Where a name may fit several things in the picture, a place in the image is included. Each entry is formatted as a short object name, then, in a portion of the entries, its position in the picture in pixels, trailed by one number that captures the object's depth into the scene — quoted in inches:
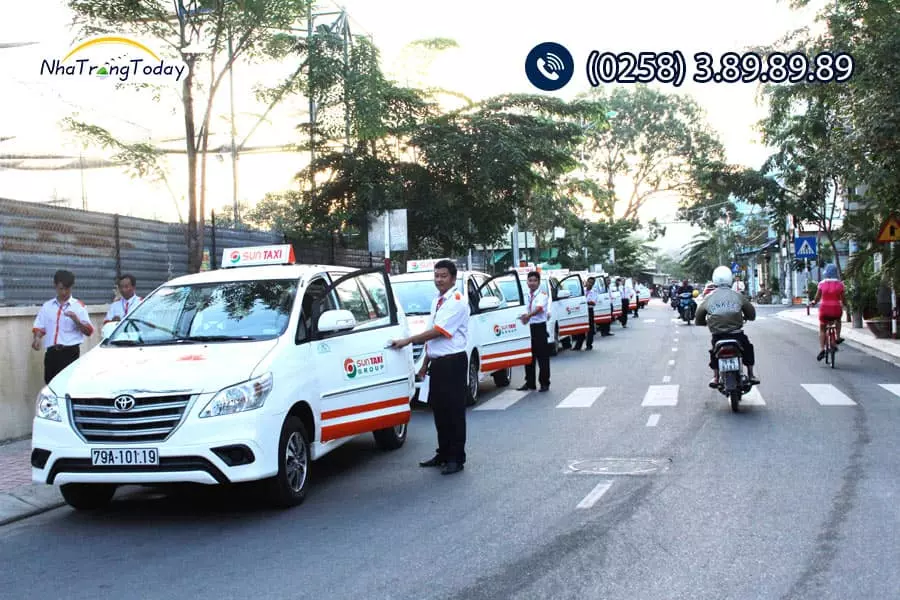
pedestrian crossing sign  1330.0
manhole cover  343.6
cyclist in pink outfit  714.2
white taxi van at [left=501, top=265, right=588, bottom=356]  917.2
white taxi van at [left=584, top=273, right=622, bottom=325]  1150.2
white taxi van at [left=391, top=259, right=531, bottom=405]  561.0
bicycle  729.0
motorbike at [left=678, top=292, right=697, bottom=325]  1450.7
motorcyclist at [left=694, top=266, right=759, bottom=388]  501.7
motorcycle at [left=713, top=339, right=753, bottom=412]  487.5
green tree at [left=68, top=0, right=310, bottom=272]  495.8
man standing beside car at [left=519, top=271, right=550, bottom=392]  612.1
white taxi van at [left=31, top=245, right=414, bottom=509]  275.6
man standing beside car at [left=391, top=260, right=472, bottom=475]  356.5
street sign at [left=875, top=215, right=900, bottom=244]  847.1
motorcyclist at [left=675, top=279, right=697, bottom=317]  1483.8
